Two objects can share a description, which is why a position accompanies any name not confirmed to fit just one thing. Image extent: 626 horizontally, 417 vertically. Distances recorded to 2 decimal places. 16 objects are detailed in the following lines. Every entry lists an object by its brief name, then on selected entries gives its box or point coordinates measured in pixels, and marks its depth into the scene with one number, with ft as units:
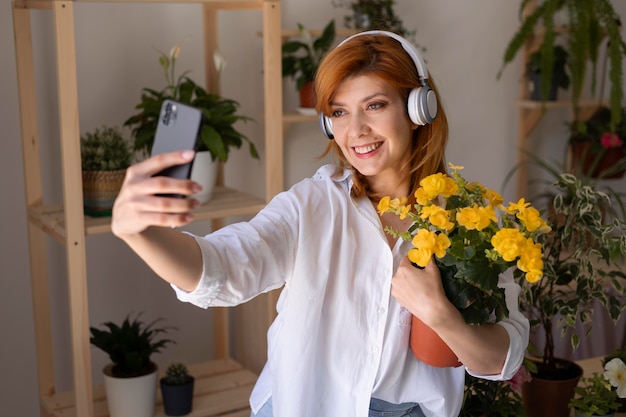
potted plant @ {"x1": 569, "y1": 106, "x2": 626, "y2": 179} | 10.71
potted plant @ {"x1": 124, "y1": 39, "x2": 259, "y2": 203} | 7.45
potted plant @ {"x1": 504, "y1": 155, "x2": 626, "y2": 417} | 6.23
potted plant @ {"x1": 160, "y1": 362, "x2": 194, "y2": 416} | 7.60
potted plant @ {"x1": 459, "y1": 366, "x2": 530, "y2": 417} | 5.95
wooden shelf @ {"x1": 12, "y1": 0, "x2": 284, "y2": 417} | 6.48
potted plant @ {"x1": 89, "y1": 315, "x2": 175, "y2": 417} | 7.34
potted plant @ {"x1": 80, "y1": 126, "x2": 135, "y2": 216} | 7.06
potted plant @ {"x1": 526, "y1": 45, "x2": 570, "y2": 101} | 10.61
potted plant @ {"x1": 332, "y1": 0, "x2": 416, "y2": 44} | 9.07
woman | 4.58
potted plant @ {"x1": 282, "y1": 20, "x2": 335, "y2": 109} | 8.67
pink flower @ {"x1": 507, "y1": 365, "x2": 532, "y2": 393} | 6.06
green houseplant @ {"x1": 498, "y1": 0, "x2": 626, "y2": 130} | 9.10
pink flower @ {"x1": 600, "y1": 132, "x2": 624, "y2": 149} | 10.64
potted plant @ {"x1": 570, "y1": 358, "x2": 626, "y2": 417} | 6.08
